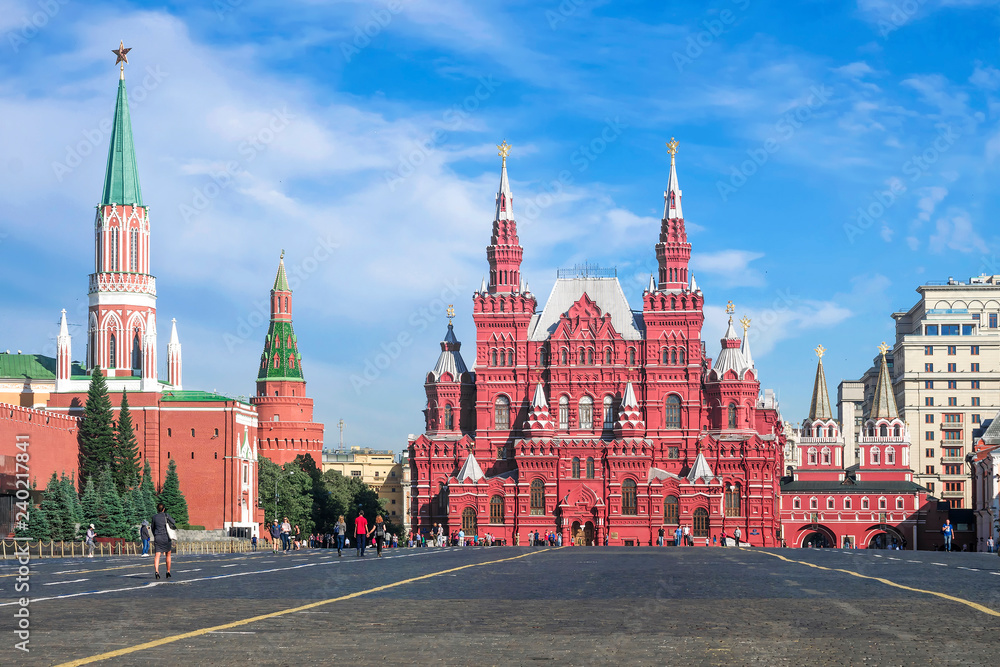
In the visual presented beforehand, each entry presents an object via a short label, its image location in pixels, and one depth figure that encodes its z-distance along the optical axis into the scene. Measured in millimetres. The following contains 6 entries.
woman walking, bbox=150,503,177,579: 26016
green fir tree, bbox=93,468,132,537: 81750
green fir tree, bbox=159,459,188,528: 103250
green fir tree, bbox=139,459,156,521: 89881
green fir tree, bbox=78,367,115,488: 105375
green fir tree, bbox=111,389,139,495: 104250
